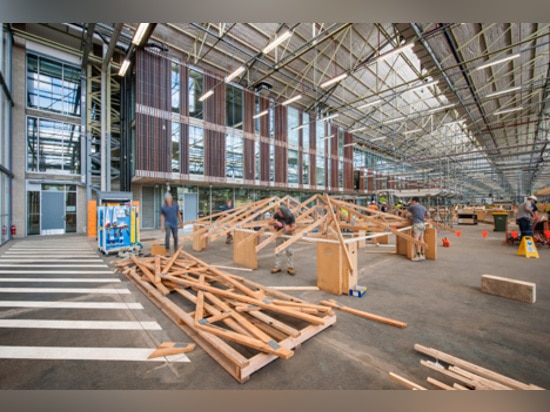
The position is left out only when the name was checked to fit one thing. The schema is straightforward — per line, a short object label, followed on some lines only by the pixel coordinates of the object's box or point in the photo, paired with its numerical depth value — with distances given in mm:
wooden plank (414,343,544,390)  2098
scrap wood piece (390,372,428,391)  2055
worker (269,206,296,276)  5855
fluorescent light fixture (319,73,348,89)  11134
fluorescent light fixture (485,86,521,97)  10244
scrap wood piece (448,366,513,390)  2072
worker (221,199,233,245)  10327
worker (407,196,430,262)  7199
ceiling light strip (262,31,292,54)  8602
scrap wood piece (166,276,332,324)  3041
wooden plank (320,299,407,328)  3228
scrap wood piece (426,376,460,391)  2078
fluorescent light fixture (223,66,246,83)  10670
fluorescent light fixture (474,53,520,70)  8650
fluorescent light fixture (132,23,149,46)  8336
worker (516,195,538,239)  8474
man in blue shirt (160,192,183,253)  7691
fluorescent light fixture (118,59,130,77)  11417
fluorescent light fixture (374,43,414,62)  8617
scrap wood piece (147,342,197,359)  2553
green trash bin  14641
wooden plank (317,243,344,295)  4430
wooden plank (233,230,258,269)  6305
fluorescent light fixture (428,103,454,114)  13680
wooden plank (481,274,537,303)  4004
